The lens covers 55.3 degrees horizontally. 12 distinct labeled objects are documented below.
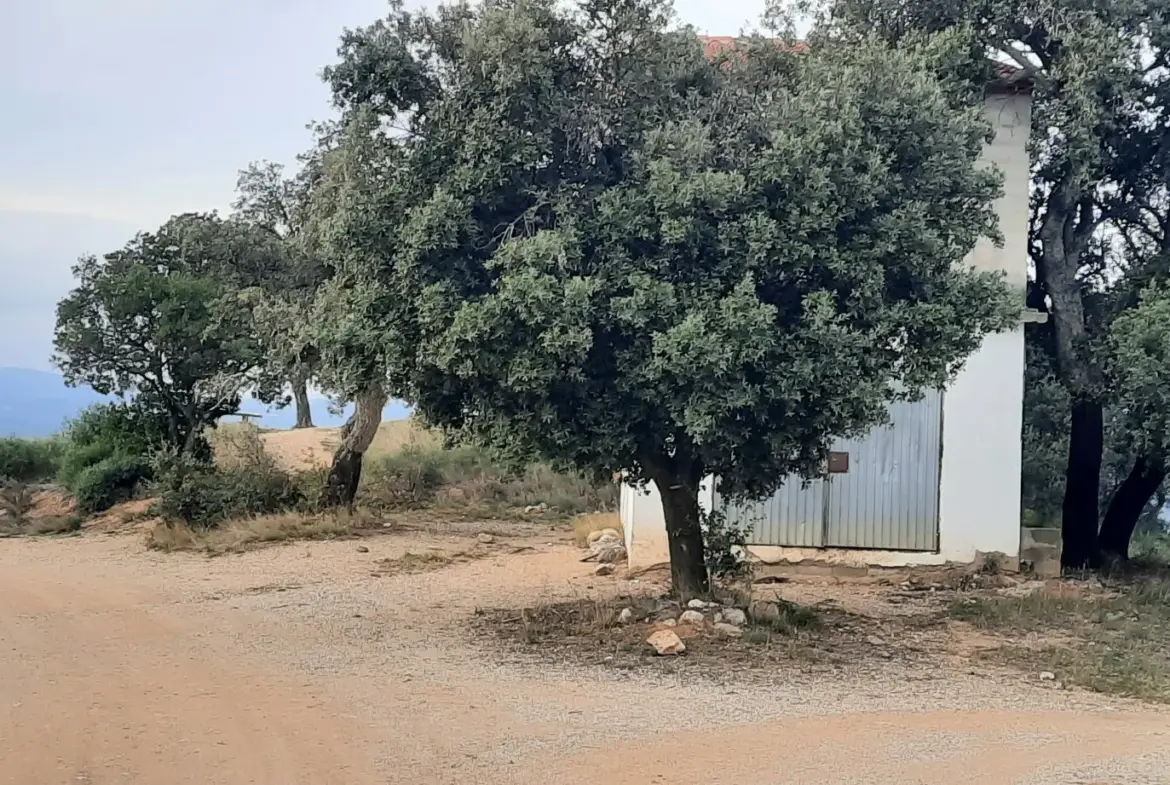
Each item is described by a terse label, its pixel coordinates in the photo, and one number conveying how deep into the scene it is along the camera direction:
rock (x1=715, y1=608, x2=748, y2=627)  10.24
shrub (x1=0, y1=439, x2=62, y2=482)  24.89
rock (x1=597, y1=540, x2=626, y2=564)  15.67
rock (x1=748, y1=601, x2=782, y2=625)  10.48
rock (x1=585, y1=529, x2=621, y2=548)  17.01
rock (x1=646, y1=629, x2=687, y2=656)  9.44
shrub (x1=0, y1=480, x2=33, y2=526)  20.91
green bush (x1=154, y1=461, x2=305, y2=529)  18.42
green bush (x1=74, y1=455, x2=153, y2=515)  20.88
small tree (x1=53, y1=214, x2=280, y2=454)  20.78
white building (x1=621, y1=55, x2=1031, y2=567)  14.45
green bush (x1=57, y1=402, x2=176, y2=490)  22.20
